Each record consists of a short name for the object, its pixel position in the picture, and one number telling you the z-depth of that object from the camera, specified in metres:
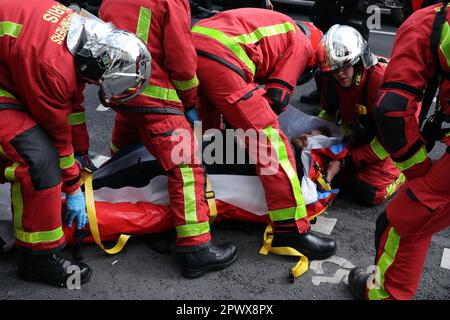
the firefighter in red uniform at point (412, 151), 1.97
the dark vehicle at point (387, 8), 6.73
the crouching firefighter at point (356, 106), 2.94
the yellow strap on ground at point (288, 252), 2.73
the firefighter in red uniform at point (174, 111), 2.54
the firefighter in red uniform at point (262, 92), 2.78
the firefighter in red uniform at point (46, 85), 2.09
